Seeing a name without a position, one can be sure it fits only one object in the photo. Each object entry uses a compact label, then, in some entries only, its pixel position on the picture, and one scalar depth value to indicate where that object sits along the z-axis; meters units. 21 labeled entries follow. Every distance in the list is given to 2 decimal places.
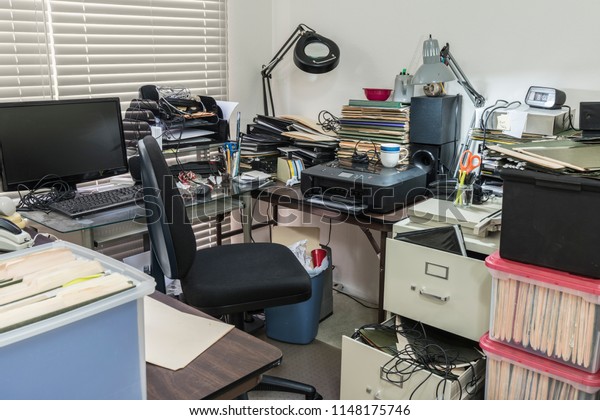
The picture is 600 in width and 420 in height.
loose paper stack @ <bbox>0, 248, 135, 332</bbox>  0.76
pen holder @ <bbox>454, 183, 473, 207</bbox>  2.04
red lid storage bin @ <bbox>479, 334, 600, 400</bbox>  1.44
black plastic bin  1.33
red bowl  2.64
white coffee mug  2.36
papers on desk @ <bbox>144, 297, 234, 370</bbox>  1.09
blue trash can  2.56
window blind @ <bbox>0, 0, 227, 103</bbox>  2.34
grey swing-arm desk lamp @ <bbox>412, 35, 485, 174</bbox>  2.23
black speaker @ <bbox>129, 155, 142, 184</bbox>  2.36
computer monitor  2.04
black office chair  1.74
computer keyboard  1.99
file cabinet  1.73
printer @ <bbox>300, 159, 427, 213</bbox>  2.18
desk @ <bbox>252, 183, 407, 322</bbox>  2.15
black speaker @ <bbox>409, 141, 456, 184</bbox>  2.44
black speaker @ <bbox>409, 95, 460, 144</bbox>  2.39
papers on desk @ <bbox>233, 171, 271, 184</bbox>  2.56
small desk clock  2.13
